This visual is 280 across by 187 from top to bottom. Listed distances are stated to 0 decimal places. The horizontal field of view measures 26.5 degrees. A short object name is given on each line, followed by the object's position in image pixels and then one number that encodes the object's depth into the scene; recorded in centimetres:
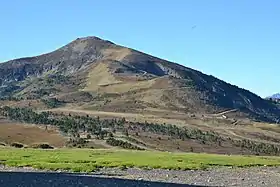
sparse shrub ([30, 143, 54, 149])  12449
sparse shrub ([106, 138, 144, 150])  15375
